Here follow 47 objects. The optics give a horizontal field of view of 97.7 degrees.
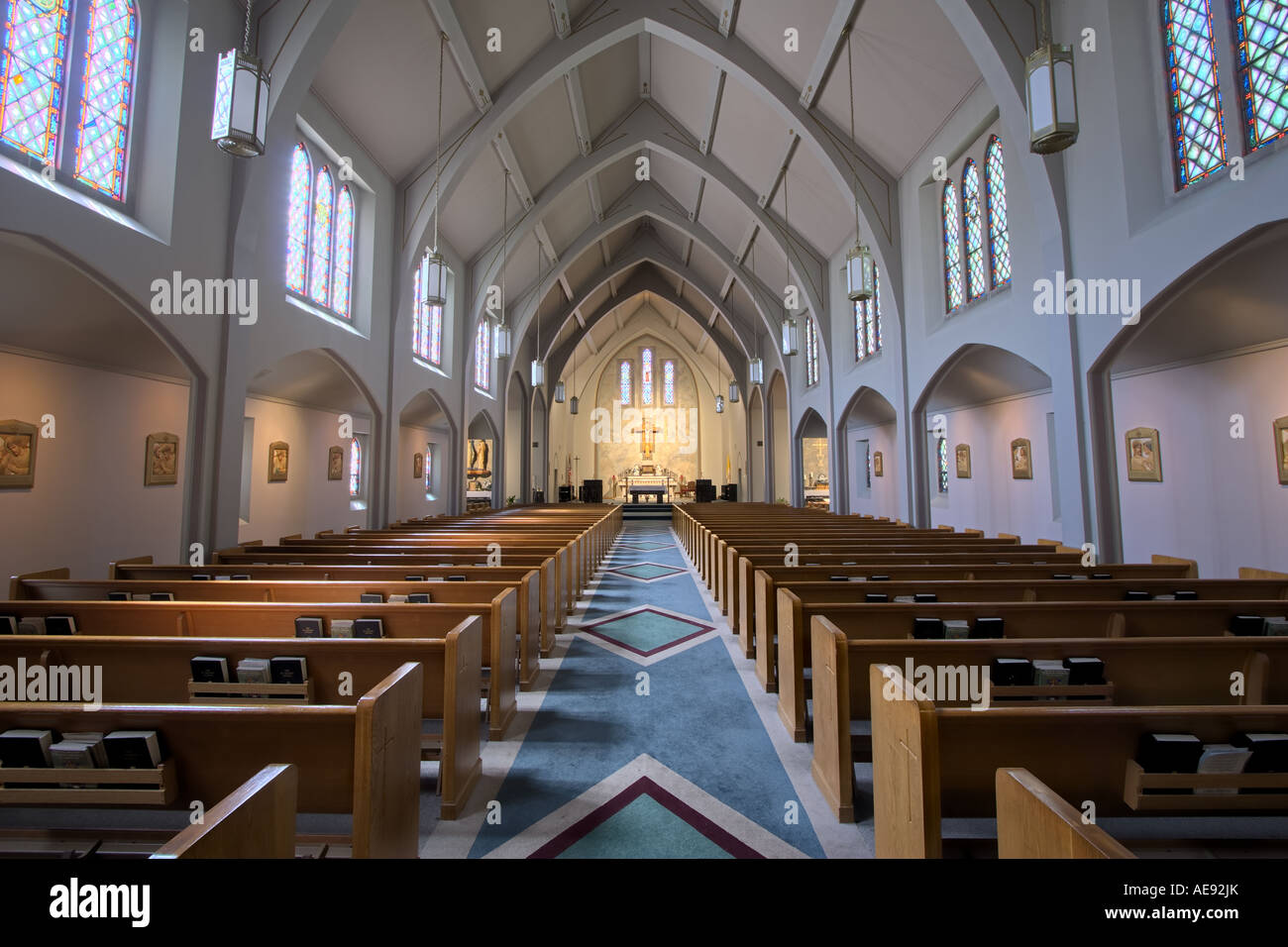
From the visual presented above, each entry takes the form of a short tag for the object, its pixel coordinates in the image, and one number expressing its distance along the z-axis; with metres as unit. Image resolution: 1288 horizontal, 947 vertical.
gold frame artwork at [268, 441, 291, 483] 8.29
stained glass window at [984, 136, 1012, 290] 7.07
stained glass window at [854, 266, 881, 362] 10.50
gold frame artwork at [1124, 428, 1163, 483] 6.15
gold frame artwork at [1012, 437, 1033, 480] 8.30
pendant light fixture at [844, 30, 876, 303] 6.58
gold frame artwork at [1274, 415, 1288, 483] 4.95
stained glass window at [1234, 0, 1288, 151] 4.00
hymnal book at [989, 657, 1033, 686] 2.18
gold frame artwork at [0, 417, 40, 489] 4.65
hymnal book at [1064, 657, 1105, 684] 2.15
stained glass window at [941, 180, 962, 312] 8.02
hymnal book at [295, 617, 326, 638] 2.81
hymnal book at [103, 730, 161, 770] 1.51
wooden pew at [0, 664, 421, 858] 1.54
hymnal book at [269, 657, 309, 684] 2.24
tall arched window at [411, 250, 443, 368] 10.14
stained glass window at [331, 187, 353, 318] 7.90
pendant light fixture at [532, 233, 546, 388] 12.87
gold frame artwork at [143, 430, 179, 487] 6.05
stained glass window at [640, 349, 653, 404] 23.95
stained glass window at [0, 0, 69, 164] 3.94
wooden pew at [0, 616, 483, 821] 2.27
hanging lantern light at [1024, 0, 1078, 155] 3.59
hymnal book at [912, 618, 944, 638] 2.69
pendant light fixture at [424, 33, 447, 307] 6.48
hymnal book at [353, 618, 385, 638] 2.78
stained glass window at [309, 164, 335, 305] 7.39
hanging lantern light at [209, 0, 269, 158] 3.36
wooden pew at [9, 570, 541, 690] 3.38
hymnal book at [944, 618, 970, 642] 2.73
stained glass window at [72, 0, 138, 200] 4.52
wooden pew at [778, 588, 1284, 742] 2.78
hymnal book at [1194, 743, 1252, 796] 1.44
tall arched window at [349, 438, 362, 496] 10.62
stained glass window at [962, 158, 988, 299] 7.55
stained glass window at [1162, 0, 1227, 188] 4.51
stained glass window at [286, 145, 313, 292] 6.98
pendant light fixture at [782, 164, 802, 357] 10.69
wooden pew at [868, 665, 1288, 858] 1.48
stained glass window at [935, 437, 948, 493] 10.87
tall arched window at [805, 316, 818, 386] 14.00
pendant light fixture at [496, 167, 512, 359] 10.51
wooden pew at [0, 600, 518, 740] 2.88
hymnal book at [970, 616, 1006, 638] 2.72
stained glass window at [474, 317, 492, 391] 13.57
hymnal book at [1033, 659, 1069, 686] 2.14
